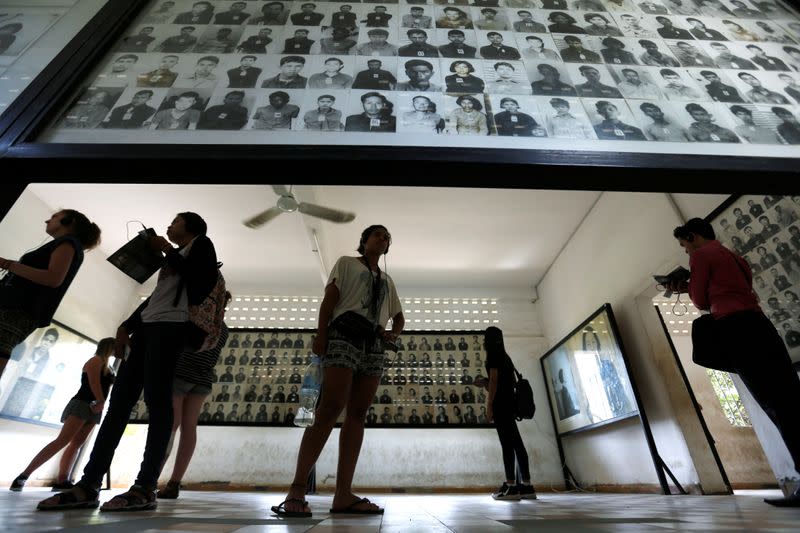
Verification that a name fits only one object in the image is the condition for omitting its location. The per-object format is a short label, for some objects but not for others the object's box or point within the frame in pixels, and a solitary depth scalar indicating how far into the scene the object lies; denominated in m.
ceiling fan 3.79
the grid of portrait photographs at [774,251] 2.29
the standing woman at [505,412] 2.80
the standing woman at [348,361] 1.44
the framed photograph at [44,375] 4.05
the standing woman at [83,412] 2.89
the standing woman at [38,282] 1.51
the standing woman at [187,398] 2.23
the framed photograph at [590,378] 3.98
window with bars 5.21
